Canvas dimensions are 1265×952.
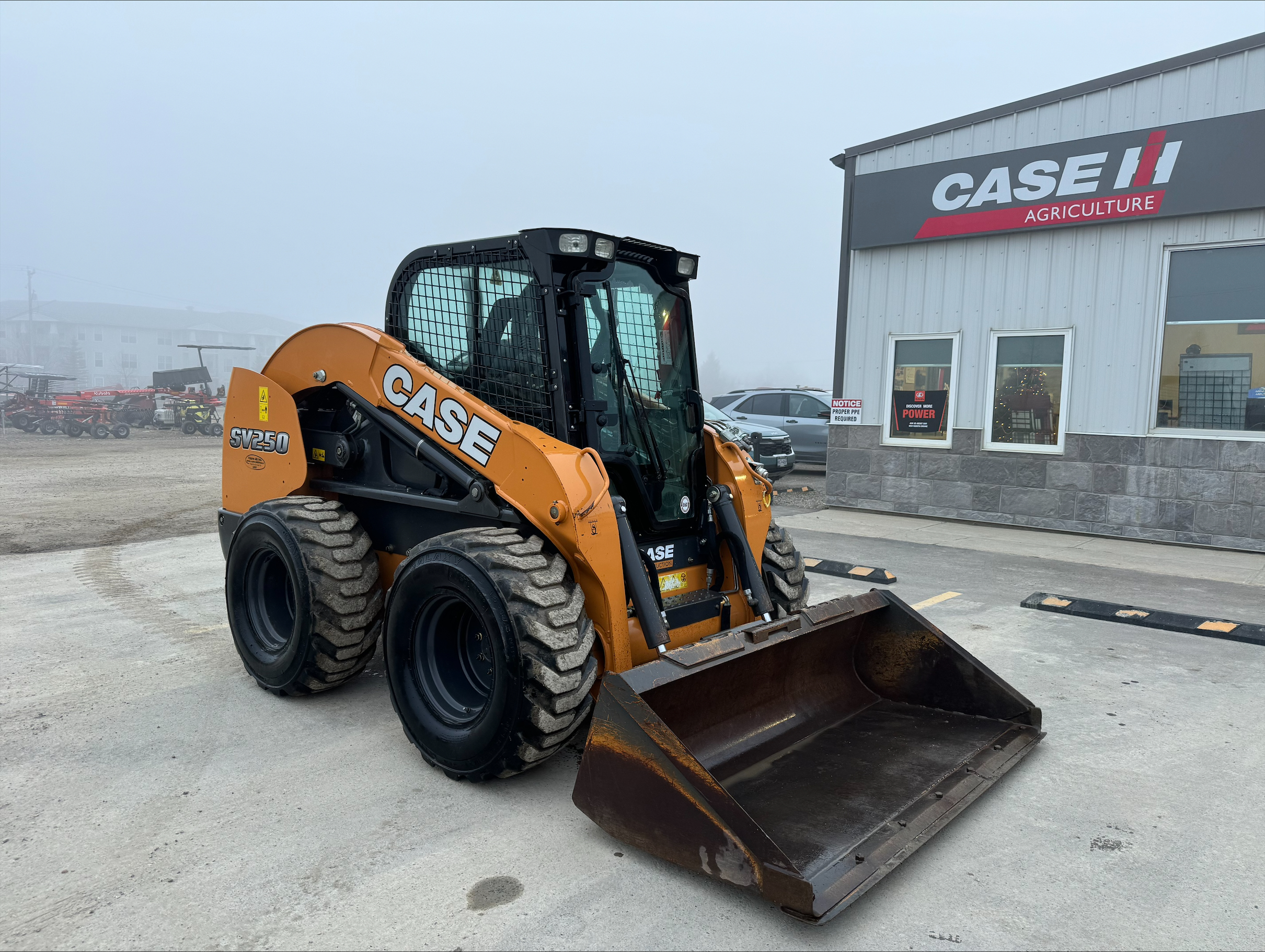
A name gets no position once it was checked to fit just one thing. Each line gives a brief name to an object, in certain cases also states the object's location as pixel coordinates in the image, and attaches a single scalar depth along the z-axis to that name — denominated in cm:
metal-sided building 911
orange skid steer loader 309
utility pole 7938
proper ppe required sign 1194
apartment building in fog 8075
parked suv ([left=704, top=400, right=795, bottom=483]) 1438
